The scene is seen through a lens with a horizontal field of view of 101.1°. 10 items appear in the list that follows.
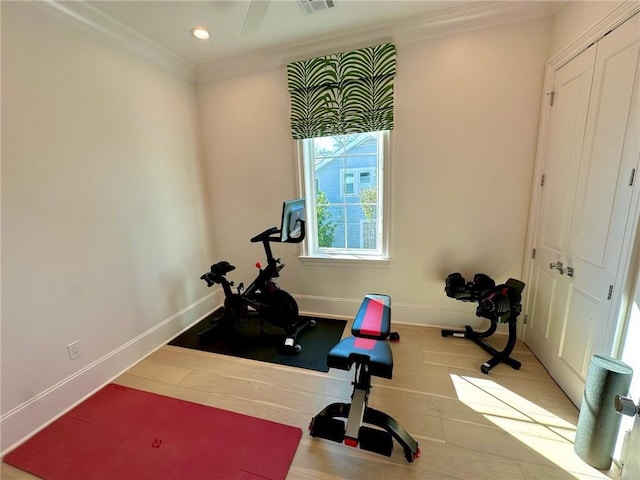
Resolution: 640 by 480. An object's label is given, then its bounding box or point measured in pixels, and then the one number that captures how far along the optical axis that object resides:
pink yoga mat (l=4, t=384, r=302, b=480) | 1.39
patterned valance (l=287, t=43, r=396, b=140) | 2.33
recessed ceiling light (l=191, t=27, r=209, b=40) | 2.21
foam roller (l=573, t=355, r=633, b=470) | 1.26
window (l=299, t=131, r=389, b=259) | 2.68
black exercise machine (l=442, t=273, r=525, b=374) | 1.97
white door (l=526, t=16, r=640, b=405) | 1.38
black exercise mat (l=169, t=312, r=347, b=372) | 2.28
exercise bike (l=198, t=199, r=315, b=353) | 2.40
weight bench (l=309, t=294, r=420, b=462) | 1.37
